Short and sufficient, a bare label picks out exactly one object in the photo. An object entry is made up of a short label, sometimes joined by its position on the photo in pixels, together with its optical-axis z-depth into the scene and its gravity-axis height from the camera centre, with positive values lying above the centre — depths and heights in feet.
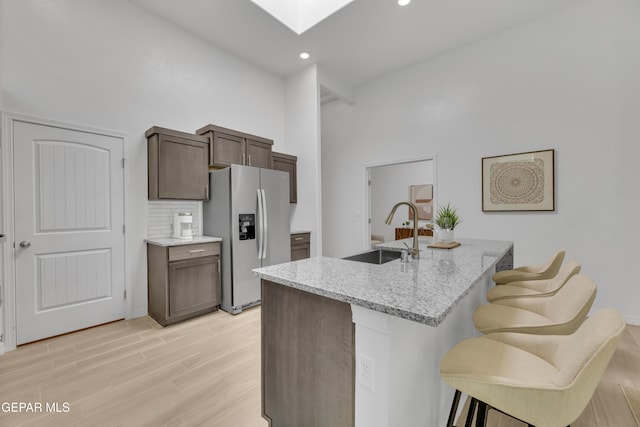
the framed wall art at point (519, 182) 10.93 +1.13
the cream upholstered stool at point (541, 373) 2.62 -1.87
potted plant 8.05 -0.47
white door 8.32 -0.60
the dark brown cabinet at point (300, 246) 13.85 -1.85
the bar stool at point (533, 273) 6.82 -1.68
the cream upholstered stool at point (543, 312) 4.10 -1.86
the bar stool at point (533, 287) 5.64 -1.85
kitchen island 3.20 -1.81
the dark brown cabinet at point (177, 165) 10.27 +1.80
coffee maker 10.90 -0.62
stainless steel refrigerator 10.84 -0.57
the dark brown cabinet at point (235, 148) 11.57 +2.83
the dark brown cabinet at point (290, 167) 14.49 +2.35
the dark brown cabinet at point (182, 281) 9.61 -2.60
